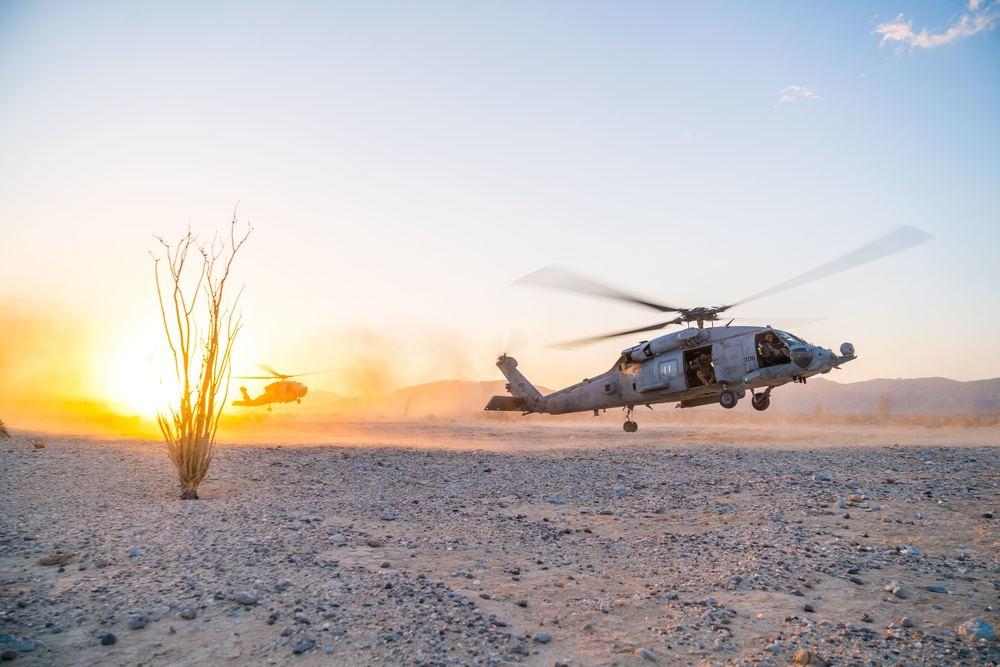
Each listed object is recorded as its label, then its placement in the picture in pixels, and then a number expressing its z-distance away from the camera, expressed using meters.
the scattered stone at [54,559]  6.96
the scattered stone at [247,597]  6.00
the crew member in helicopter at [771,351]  16.70
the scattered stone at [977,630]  5.63
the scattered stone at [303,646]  5.14
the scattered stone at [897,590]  6.66
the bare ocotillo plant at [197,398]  10.62
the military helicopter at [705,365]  16.53
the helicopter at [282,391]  35.00
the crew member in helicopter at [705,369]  18.05
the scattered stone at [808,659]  5.17
